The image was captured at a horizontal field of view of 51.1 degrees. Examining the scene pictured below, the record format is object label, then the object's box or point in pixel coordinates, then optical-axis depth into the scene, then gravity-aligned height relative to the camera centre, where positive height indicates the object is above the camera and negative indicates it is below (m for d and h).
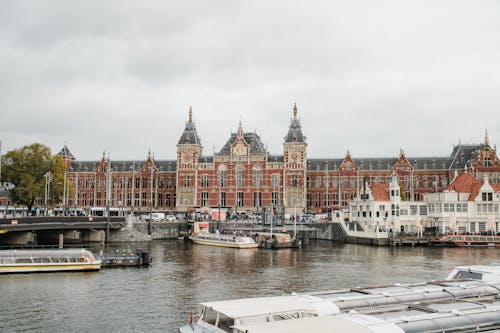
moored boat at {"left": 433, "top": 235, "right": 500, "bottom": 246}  82.43 -5.42
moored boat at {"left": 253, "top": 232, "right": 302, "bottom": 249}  78.12 -5.38
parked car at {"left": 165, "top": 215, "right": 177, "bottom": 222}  102.12 -2.41
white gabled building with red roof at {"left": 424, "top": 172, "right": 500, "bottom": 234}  90.06 -0.69
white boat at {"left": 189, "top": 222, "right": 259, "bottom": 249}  78.19 -5.26
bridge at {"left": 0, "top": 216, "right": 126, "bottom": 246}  69.56 -3.23
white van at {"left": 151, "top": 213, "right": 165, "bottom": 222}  100.81 -2.16
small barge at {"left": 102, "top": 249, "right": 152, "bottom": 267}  53.41 -5.52
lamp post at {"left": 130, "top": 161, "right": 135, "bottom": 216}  129.12 +7.79
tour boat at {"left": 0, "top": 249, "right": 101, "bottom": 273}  47.16 -5.04
